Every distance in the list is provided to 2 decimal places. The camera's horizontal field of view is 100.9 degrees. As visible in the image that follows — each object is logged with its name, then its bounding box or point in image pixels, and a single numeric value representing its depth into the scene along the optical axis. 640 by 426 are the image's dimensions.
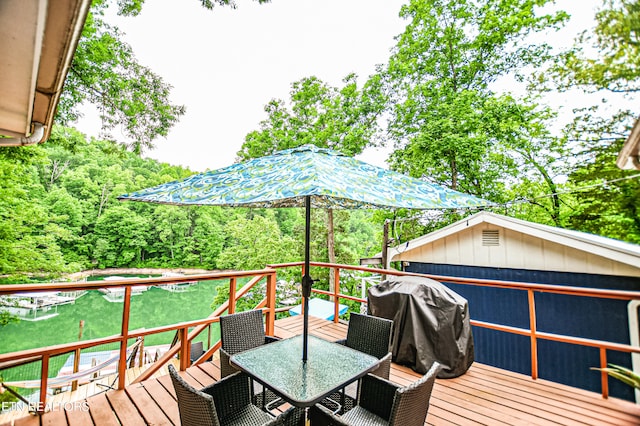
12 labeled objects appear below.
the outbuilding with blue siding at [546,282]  4.00
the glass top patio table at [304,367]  1.46
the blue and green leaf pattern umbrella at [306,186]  1.45
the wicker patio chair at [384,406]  1.23
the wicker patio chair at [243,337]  2.04
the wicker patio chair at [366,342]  1.92
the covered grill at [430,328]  2.70
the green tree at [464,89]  7.76
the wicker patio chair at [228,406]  1.21
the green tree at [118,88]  5.45
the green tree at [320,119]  10.57
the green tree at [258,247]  12.43
